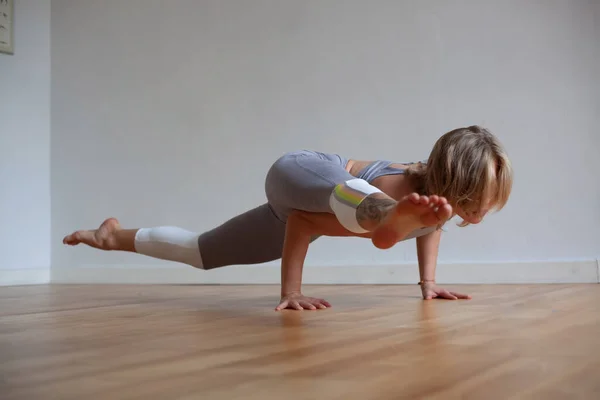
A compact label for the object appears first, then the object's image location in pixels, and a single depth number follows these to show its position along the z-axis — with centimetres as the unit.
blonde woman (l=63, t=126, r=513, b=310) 144
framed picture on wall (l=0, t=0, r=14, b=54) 396
